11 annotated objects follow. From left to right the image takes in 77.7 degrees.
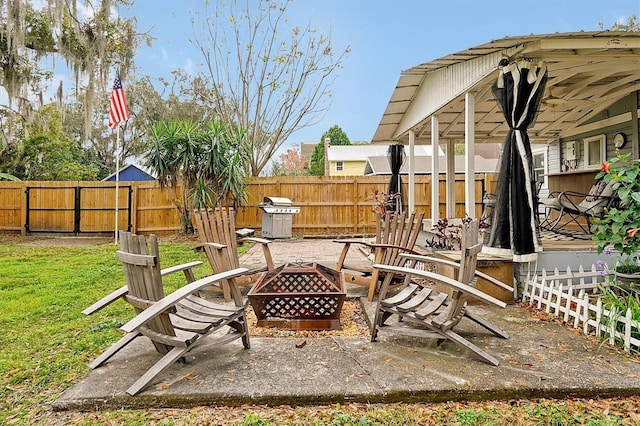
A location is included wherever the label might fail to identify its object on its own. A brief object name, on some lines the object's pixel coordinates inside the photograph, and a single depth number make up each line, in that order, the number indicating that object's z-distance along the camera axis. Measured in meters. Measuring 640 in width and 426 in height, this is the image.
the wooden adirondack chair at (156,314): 2.07
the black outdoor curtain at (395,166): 8.56
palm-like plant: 9.20
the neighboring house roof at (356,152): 24.12
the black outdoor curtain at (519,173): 3.74
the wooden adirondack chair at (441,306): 2.43
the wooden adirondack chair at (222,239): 3.94
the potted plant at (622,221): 2.88
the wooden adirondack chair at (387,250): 3.94
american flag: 9.27
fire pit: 3.20
